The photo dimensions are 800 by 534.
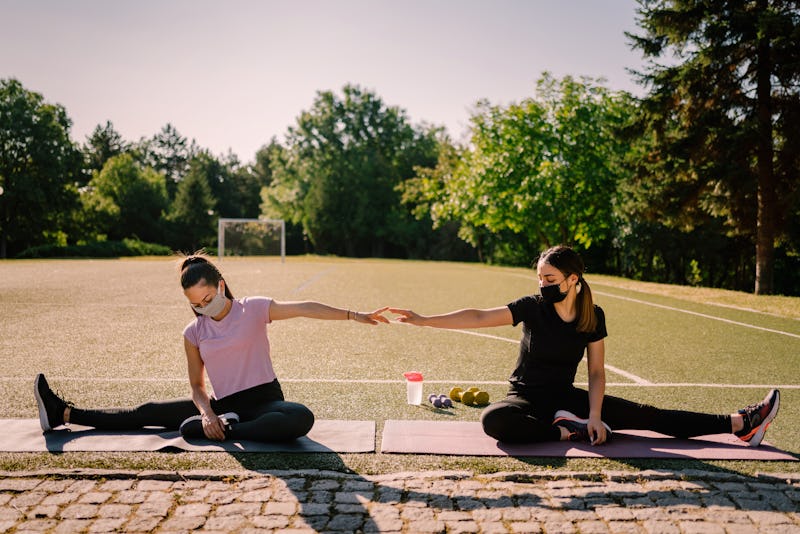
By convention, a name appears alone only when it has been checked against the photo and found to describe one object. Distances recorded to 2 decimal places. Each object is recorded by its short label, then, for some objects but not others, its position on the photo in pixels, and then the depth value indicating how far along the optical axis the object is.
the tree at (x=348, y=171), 66.81
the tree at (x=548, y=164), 33.59
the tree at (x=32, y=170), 53.50
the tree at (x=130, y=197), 70.62
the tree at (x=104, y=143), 103.56
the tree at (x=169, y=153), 111.69
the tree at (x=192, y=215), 71.38
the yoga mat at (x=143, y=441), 4.48
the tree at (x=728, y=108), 19.61
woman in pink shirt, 4.59
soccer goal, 44.12
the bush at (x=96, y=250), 45.06
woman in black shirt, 4.64
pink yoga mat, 4.53
